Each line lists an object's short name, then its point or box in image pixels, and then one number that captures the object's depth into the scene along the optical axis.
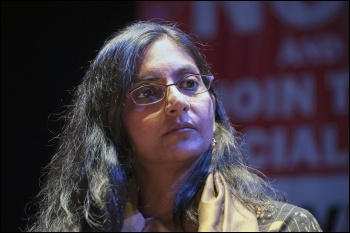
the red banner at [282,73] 2.95
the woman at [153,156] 2.31
